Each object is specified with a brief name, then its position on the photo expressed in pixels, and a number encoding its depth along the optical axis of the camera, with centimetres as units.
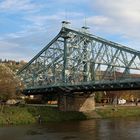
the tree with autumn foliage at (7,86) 4906
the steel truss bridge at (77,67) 4784
